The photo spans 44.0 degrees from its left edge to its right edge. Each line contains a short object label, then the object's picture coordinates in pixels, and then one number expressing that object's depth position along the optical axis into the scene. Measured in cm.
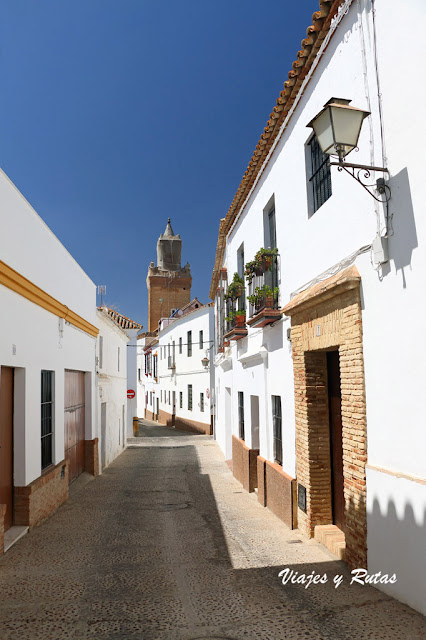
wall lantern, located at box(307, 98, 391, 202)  452
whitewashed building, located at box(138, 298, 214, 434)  2456
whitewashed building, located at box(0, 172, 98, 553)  667
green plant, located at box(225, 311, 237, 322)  1145
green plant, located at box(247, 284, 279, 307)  824
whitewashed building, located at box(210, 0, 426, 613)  423
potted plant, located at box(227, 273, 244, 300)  1070
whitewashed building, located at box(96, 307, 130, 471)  1441
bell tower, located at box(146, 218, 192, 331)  4769
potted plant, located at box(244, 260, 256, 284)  869
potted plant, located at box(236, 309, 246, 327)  1095
